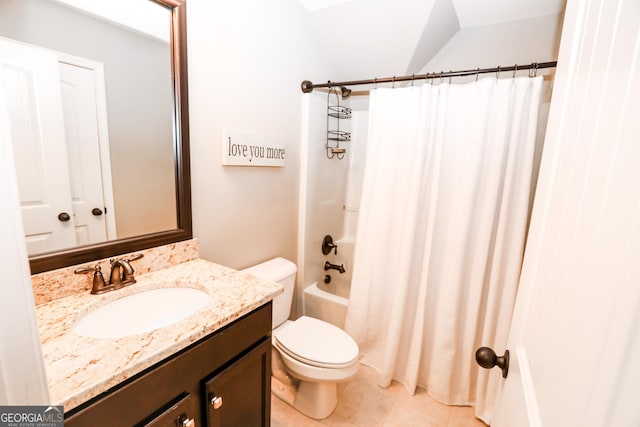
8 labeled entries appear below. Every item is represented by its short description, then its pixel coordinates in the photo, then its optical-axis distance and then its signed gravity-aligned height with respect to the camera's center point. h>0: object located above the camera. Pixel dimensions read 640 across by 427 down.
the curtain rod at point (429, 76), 1.35 +0.56
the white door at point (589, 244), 0.29 -0.08
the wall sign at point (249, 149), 1.49 +0.11
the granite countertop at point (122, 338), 0.62 -0.47
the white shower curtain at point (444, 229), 1.47 -0.29
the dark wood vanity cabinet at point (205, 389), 0.67 -0.63
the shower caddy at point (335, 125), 2.25 +0.39
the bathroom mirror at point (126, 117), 0.93 +0.19
